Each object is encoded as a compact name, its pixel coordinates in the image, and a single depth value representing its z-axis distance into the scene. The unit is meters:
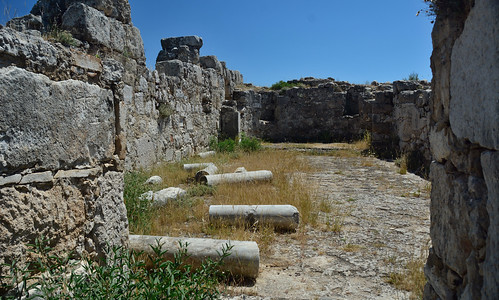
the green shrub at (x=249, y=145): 11.63
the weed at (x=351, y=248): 4.05
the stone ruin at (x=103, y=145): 1.53
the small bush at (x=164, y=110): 8.23
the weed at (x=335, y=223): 4.69
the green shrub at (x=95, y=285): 2.00
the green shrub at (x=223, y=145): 11.38
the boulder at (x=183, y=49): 10.67
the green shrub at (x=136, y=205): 4.32
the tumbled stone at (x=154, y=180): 6.50
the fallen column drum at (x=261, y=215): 4.69
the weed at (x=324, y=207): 5.50
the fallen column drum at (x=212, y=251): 3.36
